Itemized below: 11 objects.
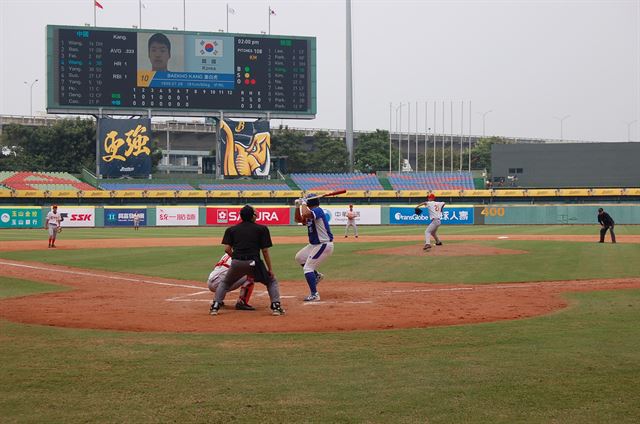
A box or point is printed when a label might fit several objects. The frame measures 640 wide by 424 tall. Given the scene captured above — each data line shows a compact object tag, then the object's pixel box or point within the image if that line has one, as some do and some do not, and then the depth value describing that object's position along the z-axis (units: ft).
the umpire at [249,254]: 37.73
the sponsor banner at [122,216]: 182.60
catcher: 39.93
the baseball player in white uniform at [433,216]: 79.28
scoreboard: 185.37
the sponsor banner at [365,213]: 195.42
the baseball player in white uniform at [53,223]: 97.60
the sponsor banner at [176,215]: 186.80
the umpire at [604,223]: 97.76
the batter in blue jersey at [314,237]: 43.75
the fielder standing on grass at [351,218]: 124.15
